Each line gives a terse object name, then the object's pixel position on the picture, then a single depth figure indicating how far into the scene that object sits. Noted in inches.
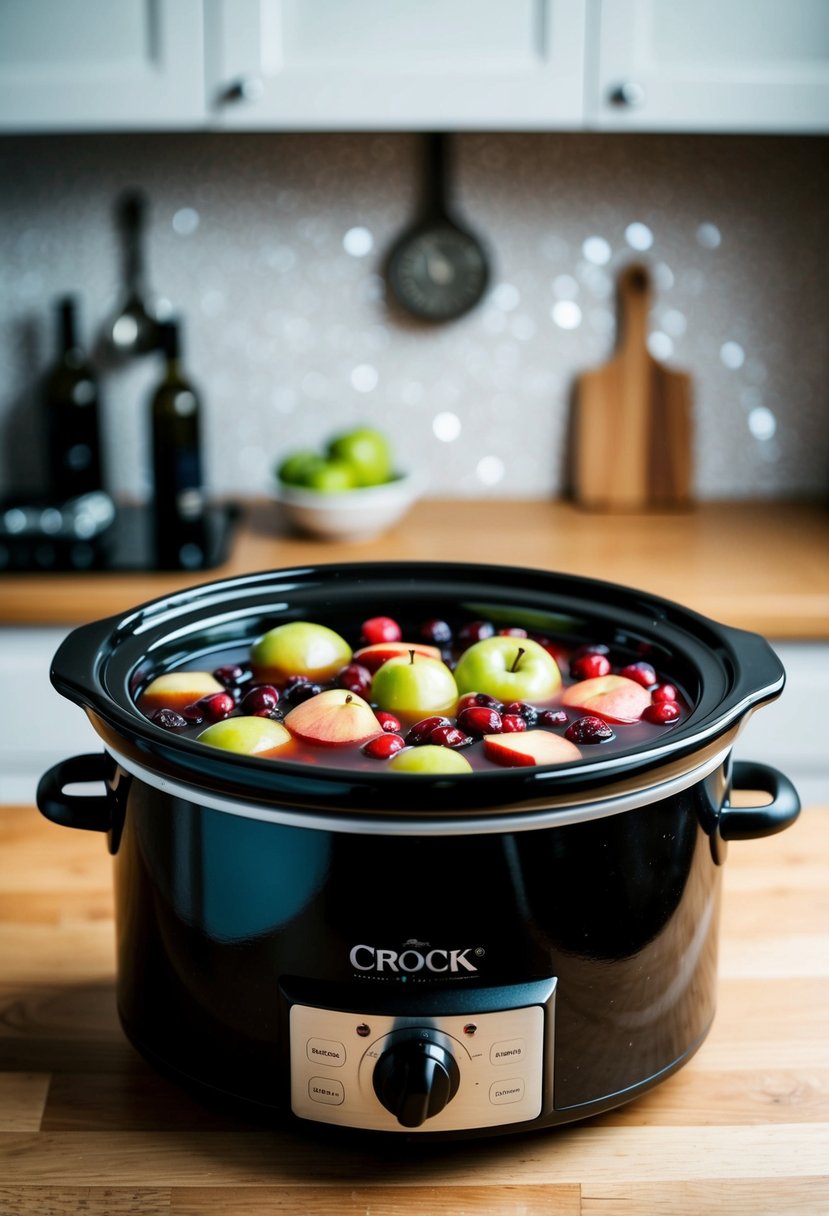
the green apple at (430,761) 28.2
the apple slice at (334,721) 31.3
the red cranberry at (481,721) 31.0
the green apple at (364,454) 85.8
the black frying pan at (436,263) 93.7
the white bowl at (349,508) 83.1
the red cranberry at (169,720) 31.9
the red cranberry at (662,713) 32.2
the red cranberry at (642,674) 34.4
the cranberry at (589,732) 31.1
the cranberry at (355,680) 35.1
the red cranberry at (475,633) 39.0
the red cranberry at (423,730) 30.5
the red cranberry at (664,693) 33.1
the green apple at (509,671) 34.6
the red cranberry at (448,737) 30.3
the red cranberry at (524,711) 32.4
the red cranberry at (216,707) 32.8
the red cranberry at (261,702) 33.2
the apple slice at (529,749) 29.1
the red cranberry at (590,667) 35.8
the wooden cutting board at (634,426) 95.9
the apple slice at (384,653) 36.9
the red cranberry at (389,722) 32.0
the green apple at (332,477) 84.5
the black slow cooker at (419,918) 25.2
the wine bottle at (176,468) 80.9
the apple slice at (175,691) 33.8
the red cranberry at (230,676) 35.8
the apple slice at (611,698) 32.7
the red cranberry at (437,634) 39.4
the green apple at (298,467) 85.6
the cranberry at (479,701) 32.7
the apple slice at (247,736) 30.4
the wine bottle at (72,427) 92.6
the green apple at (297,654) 36.4
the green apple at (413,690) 33.5
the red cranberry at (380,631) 38.9
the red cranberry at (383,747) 30.1
